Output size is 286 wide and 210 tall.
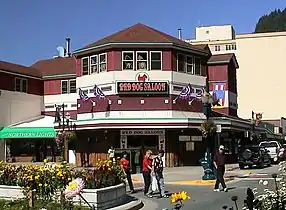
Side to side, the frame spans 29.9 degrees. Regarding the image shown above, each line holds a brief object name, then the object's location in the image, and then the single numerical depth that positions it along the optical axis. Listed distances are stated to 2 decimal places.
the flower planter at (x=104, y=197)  14.03
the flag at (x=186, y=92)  40.03
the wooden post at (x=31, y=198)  13.23
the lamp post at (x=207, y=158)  26.35
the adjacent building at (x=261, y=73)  84.62
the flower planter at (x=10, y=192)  14.81
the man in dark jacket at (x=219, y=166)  20.55
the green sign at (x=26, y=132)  45.00
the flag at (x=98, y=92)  39.59
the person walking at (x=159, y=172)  19.14
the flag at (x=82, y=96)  41.12
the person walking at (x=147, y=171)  19.73
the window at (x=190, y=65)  41.28
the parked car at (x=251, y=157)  36.91
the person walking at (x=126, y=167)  20.22
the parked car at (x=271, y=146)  41.28
